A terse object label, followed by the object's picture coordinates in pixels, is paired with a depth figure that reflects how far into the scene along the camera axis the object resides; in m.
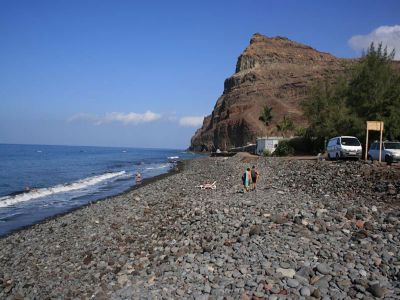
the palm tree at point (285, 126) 81.50
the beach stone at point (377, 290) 6.65
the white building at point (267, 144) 55.53
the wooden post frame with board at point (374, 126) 22.07
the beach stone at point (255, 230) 10.05
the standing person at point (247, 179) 18.82
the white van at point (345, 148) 26.25
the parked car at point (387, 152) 22.79
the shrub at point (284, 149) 49.82
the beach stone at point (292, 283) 7.19
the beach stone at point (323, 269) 7.59
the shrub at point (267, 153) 53.54
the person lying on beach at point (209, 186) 22.76
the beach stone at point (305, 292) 6.85
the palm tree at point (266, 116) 89.00
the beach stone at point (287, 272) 7.58
